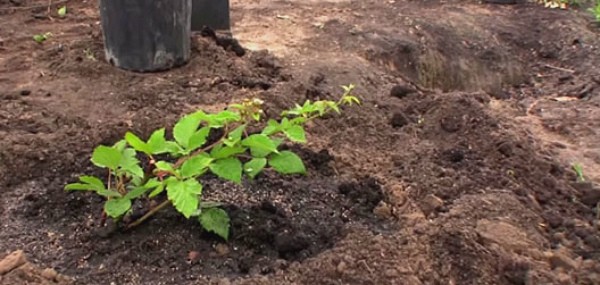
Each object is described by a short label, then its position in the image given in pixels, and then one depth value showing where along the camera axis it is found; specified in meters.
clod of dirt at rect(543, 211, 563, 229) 2.52
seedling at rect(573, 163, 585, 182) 2.97
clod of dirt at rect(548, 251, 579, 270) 2.25
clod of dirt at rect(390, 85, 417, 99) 3.66
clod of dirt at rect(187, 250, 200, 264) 2.07
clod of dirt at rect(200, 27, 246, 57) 3.83
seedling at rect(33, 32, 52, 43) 4.04
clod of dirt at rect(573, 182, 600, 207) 2.75
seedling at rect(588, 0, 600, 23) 5.62
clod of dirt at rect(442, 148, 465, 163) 2.88
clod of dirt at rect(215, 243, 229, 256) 2.12
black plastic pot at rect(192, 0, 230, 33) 4.19
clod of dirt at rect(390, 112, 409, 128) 3.27
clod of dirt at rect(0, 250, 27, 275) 1.95
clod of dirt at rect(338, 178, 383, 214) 2.47
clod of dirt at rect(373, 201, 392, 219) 2.43
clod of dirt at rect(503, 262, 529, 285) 2.12
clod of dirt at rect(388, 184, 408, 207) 2.53
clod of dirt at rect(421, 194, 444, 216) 2.48
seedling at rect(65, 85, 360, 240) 1.99
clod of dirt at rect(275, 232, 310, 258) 2.15
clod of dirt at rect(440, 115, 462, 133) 3.18
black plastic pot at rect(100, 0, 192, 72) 3.44
